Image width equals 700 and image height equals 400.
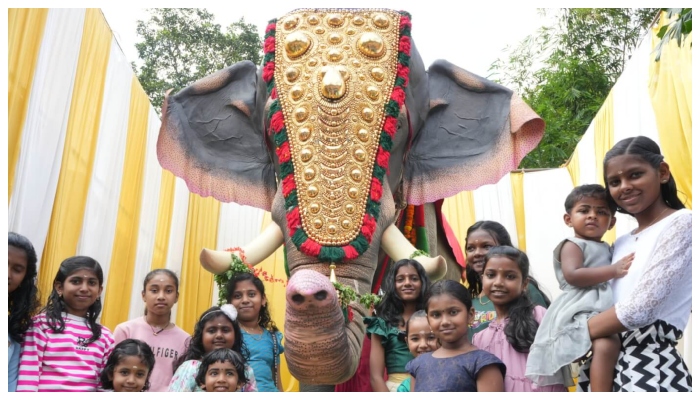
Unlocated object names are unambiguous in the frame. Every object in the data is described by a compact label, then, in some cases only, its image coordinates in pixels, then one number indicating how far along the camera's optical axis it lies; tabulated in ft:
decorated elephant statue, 10.50
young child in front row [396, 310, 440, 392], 9.74
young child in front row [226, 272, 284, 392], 11.35
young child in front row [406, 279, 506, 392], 8.29
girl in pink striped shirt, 9.32
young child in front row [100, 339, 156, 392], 9.48
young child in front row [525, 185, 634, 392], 7.62
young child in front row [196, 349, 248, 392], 9.28
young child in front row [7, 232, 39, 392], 9.21
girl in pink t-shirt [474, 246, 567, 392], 9.05
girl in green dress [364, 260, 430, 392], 10.41
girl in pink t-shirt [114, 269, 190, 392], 11.36
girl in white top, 7.27
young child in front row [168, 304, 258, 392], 10.46
